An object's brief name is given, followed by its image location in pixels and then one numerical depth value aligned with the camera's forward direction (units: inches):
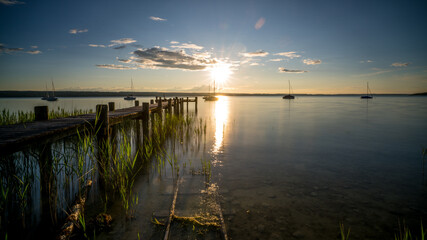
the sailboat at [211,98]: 3447.3
